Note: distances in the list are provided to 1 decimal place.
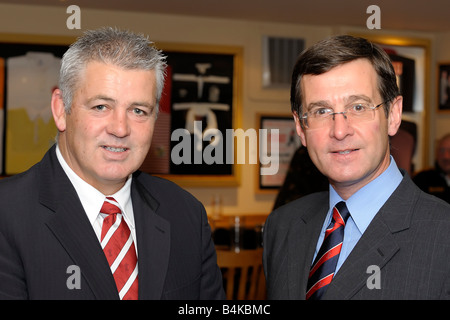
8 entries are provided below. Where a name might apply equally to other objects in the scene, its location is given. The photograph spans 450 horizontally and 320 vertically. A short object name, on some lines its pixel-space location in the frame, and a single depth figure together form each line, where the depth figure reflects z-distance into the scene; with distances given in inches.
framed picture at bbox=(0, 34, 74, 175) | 194.2
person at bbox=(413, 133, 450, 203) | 205.8
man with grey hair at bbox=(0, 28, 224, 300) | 52.0
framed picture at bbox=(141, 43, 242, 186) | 207.9
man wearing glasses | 56.4
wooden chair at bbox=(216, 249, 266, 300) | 125.0
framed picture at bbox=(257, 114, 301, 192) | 219.8
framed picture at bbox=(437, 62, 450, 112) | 237.5
